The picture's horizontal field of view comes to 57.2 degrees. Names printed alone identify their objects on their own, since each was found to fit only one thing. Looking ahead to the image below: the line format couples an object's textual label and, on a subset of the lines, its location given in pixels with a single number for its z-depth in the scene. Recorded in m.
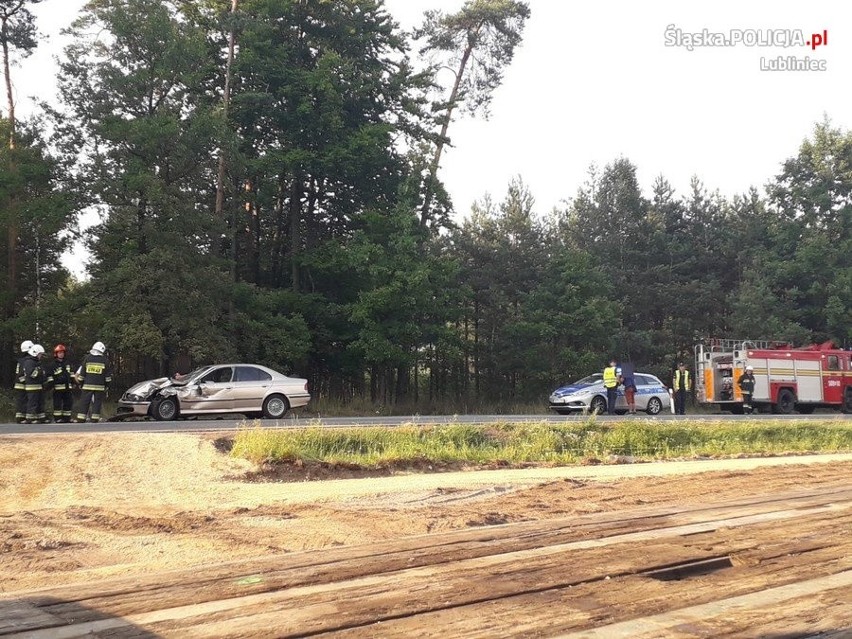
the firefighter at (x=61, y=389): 18.58
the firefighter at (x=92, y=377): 17.89
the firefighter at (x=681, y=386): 27.70
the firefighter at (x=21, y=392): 17.67
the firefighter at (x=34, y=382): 17.59
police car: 26.86
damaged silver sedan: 19.73
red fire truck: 32.12
